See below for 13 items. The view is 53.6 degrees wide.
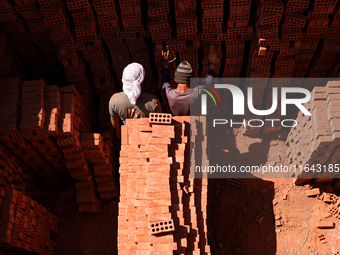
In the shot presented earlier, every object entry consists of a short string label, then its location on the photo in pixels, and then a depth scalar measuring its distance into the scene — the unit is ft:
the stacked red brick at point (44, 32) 28.14
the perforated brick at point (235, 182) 32.27
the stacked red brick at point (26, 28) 28.60
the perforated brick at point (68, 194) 33.40
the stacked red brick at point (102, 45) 28.17
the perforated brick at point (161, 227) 22.70
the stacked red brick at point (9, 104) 27.30
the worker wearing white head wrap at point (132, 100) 25.64
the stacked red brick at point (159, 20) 27.94
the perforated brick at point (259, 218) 30.42
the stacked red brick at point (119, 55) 31.36
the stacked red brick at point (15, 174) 28.87
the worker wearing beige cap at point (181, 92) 26.50
